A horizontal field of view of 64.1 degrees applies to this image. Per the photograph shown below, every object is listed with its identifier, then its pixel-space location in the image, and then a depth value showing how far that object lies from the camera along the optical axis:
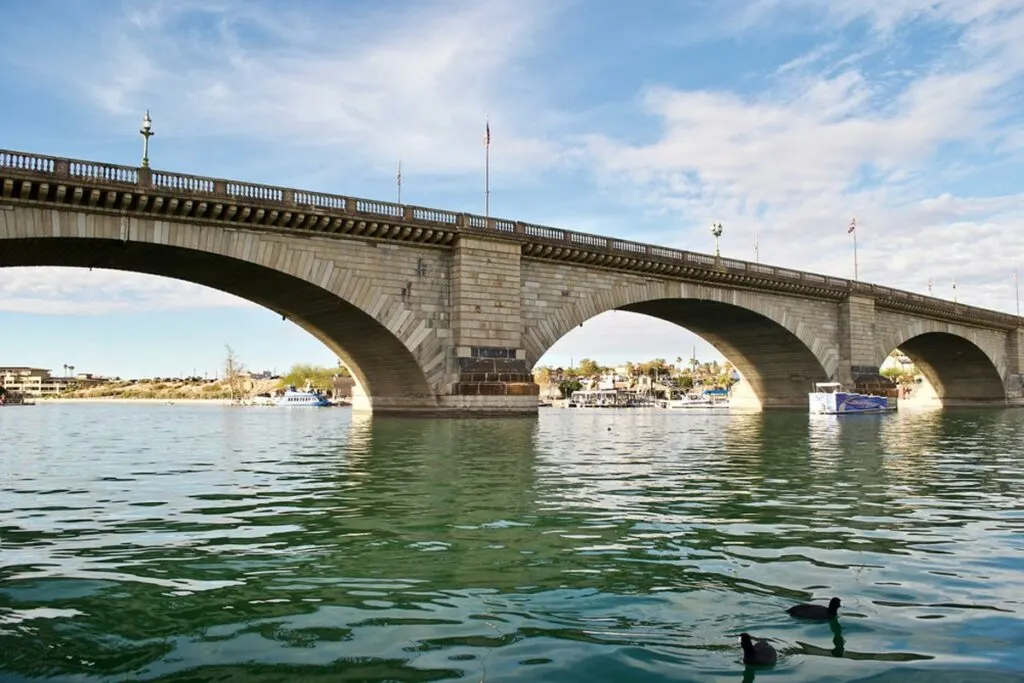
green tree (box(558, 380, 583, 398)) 164.25
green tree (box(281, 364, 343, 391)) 171.39
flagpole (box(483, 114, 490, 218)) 45.12
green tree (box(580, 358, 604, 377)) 198.12
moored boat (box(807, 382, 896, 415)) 55.94
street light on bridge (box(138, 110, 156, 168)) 32.75
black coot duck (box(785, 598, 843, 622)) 6.59
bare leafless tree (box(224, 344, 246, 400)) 169.88
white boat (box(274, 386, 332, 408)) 118.94
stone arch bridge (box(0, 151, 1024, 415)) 31.14
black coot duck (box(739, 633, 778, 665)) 5.54
